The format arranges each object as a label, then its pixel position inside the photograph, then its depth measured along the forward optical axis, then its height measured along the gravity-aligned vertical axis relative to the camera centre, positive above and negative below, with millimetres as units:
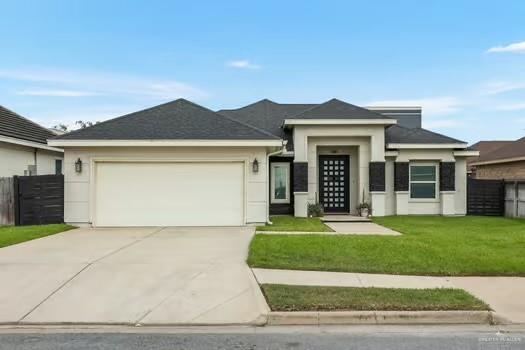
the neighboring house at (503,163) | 22125 +741
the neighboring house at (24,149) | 15836 +1062
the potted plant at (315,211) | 17516 -1311
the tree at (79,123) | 57300 +6934
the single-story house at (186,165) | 14219 +374
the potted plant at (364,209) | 17516 -1236
